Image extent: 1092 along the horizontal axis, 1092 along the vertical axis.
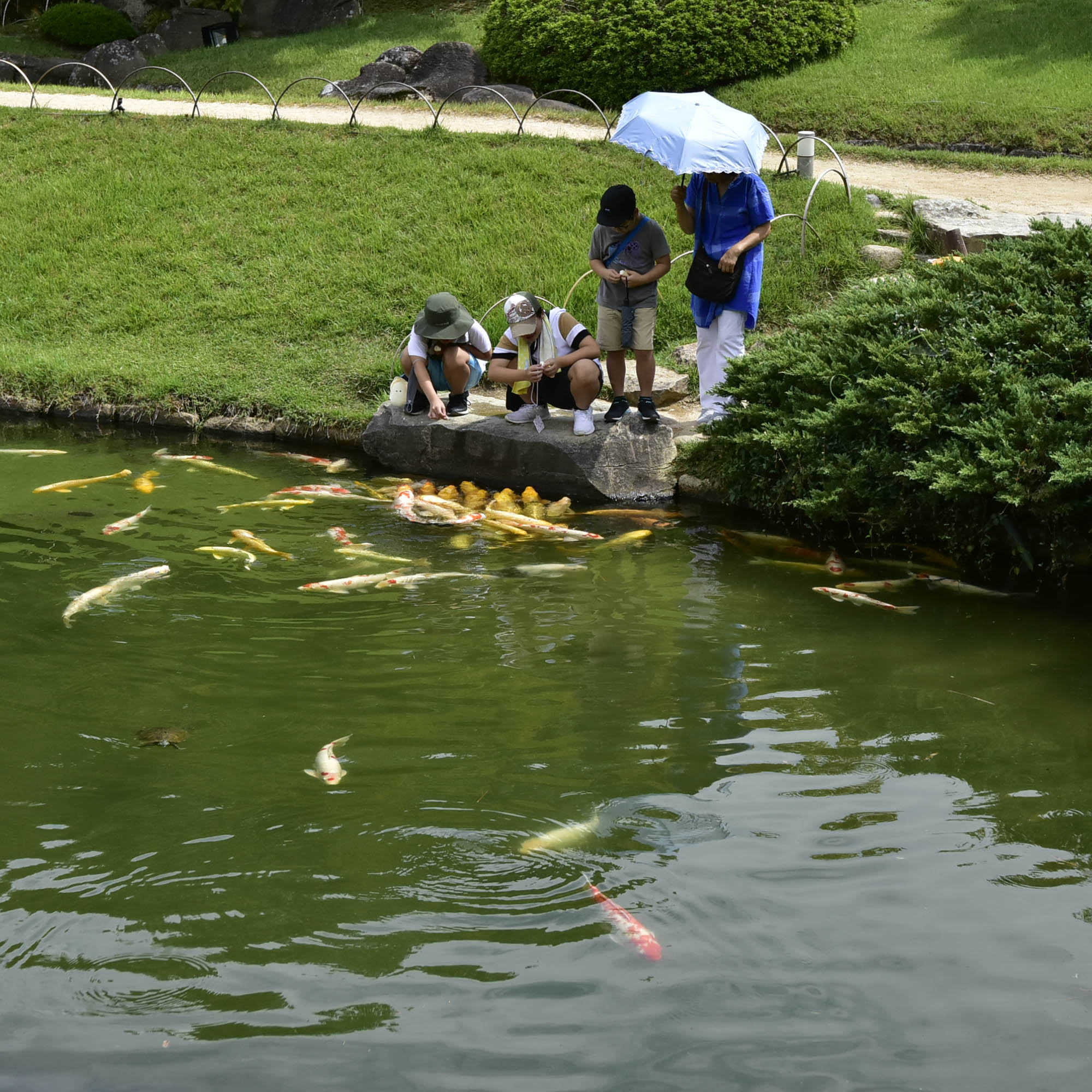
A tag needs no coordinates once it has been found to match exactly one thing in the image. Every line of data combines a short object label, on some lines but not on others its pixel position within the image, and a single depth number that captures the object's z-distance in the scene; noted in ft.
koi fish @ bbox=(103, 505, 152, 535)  23.90
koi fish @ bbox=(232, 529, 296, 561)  22.79
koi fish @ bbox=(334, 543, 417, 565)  22.40
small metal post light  40.45
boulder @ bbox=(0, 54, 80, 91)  73.51
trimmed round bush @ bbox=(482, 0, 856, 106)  55.47
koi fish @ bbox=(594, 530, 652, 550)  23.87
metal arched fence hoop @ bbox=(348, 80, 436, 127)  53.88
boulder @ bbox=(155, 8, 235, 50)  79.05
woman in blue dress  25.26
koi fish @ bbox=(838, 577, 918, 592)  21.02
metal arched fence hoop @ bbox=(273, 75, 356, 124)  46.75
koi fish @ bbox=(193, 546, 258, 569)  22.45
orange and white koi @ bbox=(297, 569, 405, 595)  20.84
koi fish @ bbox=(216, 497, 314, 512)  25.80
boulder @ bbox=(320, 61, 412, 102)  61.67
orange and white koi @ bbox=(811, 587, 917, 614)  20.12
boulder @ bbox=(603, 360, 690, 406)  30.27
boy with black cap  25.84
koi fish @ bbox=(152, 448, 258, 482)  29.01
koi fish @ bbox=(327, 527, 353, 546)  23.47
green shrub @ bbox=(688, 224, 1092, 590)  20.74
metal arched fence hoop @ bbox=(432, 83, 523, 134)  45.24
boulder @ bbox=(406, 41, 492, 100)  61.16
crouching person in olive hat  28.02
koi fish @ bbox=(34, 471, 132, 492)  26.81
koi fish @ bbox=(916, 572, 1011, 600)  20.83
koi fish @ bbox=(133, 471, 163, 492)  27.04
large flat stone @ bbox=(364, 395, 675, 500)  26.76
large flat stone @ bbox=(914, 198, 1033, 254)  33.94
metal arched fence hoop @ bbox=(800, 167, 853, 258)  33.94
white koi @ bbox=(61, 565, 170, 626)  19.44
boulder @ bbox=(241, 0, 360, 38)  78.84
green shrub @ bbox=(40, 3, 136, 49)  80.79
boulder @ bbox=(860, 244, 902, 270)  35.06
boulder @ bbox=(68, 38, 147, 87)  73.26
